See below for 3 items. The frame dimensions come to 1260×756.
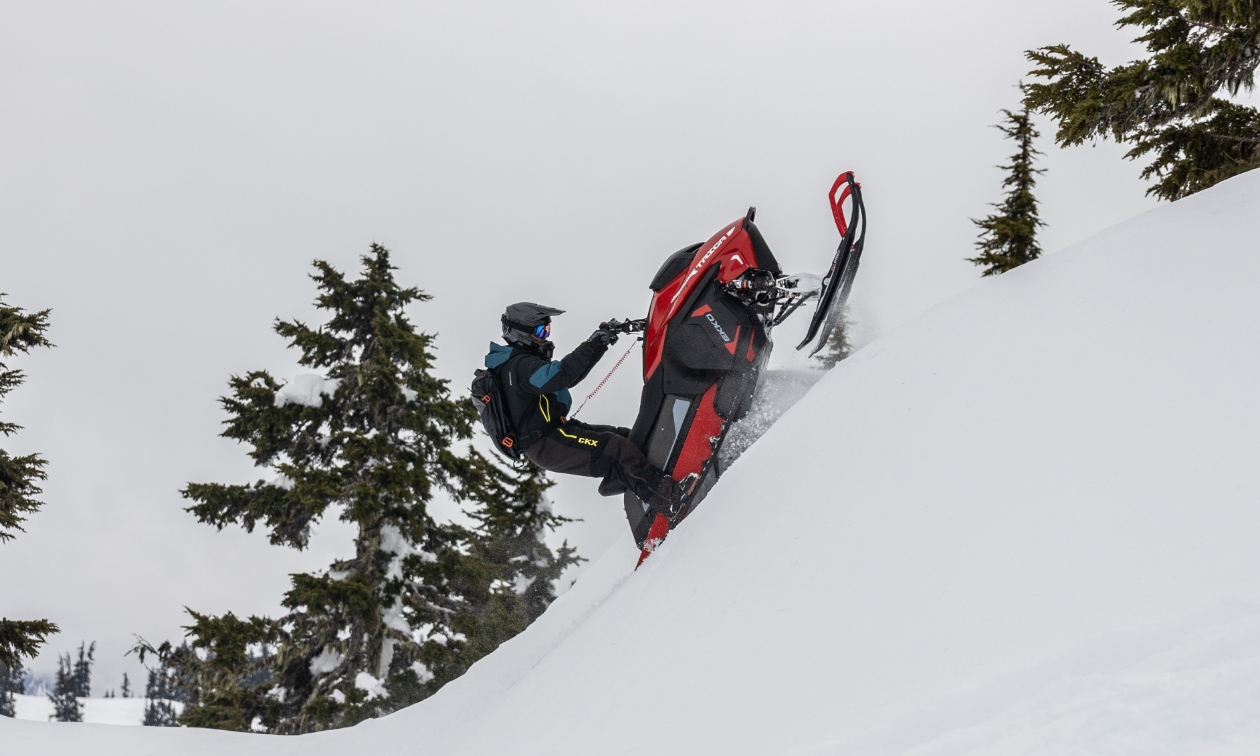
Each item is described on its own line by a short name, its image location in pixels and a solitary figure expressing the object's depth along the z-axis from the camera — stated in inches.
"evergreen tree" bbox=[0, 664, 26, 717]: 2370.8
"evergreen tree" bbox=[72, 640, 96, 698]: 3260.3
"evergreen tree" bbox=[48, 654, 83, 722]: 2153.1
